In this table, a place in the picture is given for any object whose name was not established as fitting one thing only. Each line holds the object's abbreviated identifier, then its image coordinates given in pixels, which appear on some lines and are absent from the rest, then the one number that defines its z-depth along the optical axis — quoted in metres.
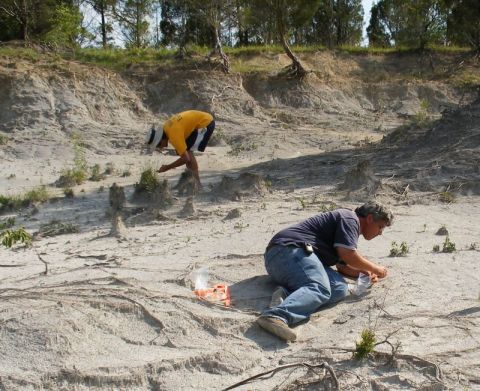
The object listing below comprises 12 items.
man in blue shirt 4.53
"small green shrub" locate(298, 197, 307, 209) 7.96
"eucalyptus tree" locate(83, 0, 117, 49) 25.34
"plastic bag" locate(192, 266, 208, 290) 5.07
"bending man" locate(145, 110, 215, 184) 8.96
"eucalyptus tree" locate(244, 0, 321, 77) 18.30
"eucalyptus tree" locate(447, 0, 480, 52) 14.19
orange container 4.83
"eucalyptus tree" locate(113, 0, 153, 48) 25.22
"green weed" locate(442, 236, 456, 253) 6.00
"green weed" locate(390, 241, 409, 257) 5.89
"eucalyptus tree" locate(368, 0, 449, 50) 22.59
